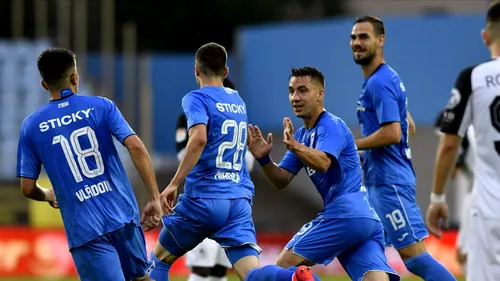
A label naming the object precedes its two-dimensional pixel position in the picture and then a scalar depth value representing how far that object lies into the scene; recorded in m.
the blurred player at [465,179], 24.96
